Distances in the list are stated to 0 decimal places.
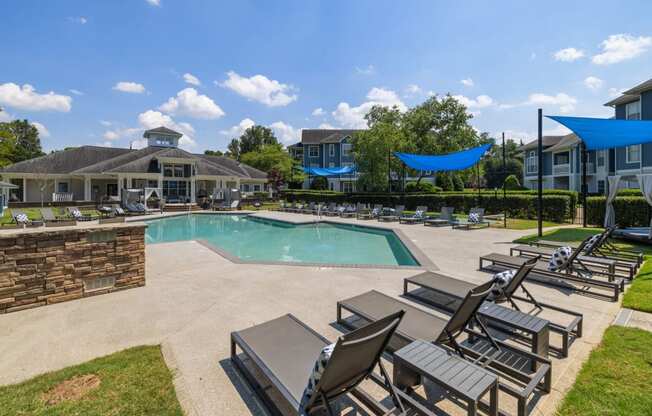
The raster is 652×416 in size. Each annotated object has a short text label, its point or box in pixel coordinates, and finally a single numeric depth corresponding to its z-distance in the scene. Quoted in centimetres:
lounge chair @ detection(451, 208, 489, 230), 1421
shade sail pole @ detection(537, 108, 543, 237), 1085
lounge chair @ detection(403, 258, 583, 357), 318
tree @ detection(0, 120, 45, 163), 5366
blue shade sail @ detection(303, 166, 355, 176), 2600
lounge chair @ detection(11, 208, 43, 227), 1348
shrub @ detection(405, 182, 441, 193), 2581
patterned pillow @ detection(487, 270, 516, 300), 385
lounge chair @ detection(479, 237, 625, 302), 504
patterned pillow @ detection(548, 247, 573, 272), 573
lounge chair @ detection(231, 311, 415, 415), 191
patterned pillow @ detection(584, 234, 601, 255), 649
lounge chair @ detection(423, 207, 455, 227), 1531
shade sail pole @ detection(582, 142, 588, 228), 1239
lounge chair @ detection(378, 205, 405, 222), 1755
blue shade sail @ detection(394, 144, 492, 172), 1648
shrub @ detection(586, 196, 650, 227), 1208
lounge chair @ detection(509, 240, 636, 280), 578
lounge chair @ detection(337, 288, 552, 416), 247
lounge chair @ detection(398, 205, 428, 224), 1653
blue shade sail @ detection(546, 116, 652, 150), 914
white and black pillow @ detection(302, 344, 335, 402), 188
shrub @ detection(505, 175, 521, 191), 3500
